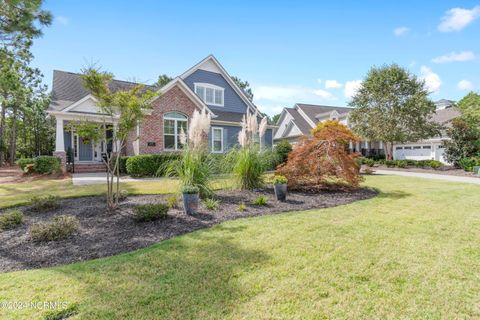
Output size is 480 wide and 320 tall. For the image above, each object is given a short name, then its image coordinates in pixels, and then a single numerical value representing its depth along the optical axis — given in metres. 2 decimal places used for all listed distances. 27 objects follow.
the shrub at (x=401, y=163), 20.92
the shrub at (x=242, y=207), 6.18
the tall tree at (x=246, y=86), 45.54
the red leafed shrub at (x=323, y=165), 8.88
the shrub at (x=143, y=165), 13.18
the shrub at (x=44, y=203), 6.19
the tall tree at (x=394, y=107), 21.81
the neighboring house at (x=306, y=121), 30.09
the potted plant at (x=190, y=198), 5.73
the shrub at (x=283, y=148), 16.23
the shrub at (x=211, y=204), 6.22
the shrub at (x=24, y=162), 14.65
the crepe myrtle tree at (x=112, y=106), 5.75
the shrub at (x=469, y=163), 16.64
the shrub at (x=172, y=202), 6.30
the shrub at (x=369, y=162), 22.42
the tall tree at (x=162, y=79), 38.24
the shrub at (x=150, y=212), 5.21
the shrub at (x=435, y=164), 19.48
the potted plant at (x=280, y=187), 7.27
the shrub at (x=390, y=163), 21.63
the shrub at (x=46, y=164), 13.25
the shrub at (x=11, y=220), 4.97
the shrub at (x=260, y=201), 6.69
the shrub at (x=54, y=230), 4.33
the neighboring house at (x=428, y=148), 23.42
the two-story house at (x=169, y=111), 14.80
